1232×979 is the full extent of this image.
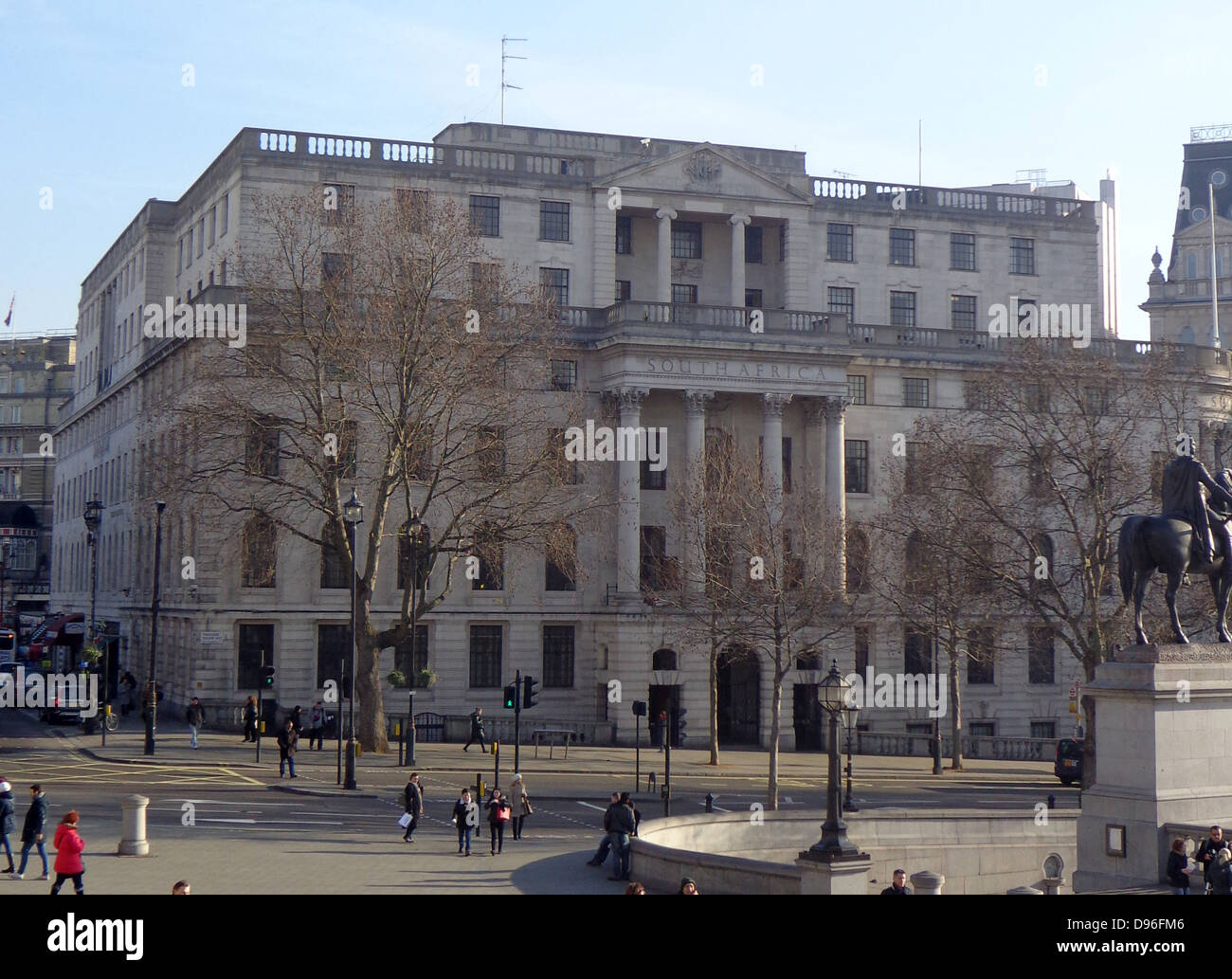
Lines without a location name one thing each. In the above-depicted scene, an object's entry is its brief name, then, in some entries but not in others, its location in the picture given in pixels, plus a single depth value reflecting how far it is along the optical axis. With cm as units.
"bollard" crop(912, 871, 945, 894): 2247
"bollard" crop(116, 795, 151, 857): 2862
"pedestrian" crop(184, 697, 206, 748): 5088
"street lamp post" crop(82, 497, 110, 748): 6019
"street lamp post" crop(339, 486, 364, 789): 4123
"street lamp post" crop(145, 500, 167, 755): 4904
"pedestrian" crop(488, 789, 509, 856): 3094
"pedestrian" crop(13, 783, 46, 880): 2552
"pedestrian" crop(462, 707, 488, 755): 5406
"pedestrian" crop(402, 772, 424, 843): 3180
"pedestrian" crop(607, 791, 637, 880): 2722
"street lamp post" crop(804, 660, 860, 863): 2277
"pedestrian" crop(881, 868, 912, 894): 2110
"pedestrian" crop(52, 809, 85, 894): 2255
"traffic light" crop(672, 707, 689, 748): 4719
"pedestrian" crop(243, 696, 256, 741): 5338
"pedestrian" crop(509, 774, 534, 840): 3350
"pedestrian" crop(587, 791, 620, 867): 2766
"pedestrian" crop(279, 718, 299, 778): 4366
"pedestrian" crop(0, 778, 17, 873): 2581
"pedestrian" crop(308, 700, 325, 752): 5289
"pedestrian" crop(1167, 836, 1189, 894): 2219
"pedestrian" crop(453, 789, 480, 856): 3033
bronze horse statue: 2544
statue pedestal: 2430
